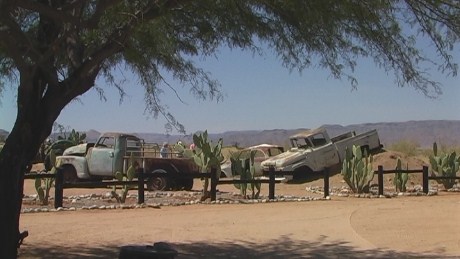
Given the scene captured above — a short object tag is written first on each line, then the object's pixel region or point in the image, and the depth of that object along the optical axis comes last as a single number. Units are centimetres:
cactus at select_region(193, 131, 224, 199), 1916
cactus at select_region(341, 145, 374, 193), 2030
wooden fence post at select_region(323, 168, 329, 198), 1916
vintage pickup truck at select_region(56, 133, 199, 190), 2181
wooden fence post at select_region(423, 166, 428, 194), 2076
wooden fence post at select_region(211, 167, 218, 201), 1772
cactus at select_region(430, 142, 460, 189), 2262
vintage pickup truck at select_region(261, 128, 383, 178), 2553
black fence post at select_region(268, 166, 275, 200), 1831
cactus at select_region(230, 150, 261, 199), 1891
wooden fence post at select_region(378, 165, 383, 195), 1990
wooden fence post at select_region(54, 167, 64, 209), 1541
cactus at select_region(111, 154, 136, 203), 1720
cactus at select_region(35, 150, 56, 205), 1655
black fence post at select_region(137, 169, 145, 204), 1650
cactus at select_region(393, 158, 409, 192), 2130
